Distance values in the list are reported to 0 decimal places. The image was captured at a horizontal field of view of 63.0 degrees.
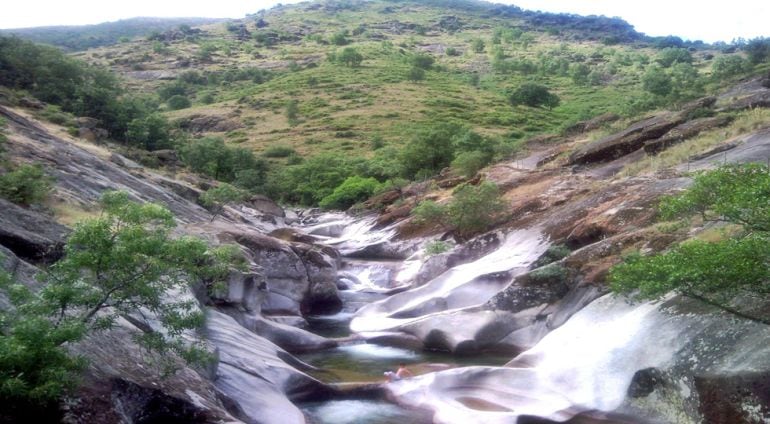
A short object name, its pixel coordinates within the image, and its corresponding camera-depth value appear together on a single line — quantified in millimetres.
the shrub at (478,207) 35562
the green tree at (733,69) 59031
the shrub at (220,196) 36262
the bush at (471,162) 51250
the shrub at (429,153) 63906
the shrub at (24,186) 19750
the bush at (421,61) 144250
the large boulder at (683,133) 36844
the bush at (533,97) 112812
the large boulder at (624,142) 40750
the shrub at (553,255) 25316
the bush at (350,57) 144712
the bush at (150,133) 54281
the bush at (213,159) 66312
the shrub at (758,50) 63375
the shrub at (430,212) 38125
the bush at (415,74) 132250
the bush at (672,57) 144250
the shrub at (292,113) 109944
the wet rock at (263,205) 58188
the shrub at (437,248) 33625
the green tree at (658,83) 77844
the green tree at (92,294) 8867
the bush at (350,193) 66219
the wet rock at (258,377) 15348
